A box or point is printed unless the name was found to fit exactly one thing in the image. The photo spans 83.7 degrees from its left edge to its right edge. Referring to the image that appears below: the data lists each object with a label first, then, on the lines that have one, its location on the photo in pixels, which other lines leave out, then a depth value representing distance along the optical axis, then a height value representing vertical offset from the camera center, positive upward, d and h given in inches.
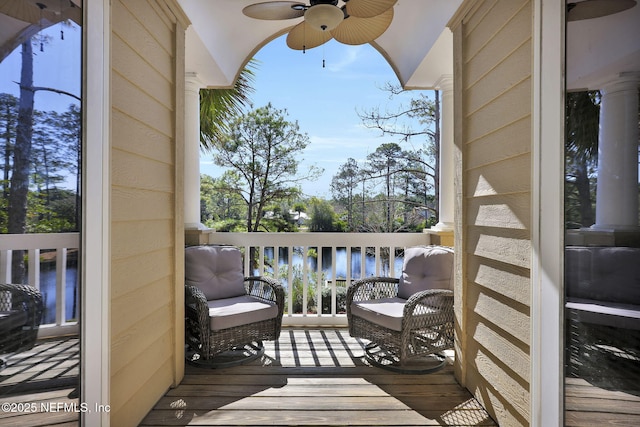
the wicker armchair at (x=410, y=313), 104.0 -30.0
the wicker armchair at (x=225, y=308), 105.1 -29.6
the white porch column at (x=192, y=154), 140.5 +24.1
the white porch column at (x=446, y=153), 138.7 +24.3
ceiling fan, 85.3 +51.7
